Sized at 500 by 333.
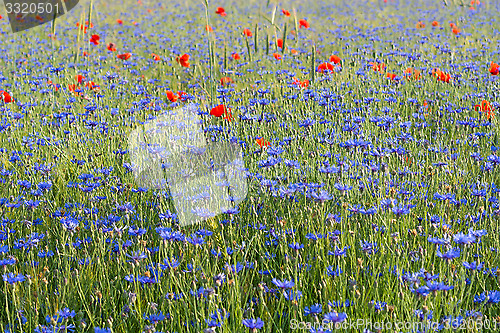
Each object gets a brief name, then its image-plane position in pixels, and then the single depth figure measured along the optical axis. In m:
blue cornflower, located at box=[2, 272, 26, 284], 3.77
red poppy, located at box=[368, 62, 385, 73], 10.24
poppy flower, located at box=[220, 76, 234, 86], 9.62
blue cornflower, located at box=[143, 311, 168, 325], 3.53
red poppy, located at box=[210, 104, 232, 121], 7.18
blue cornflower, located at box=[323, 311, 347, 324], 3.11
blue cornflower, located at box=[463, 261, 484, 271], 3.67
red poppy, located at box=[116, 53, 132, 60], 11.27
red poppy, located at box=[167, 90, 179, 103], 8.29
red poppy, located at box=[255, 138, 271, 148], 6.30
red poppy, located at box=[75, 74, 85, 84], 9.79
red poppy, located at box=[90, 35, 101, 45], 12.59
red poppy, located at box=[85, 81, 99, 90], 8.63
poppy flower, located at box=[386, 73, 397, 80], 9.39
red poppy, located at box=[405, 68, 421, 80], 9.97
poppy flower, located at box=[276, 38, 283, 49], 11.77
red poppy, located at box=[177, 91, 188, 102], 8.30
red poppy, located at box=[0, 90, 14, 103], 8.52
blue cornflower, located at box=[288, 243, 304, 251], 4.15
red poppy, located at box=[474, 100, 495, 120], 7.64
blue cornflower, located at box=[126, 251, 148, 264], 3.99
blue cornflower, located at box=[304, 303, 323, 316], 3.41
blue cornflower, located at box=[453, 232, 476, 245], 3.63
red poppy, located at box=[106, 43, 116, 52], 11.94
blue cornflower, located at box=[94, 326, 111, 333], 3.32
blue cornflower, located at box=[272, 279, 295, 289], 3.51
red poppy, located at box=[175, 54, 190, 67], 10.32
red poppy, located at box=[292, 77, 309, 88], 8.81
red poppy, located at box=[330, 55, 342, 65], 9.86
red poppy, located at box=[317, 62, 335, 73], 9.48
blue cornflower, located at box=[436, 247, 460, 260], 3.53
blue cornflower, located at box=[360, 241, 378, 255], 4.07
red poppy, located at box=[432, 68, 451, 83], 8.95
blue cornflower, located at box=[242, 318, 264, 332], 3.23
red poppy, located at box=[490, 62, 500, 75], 8.76
